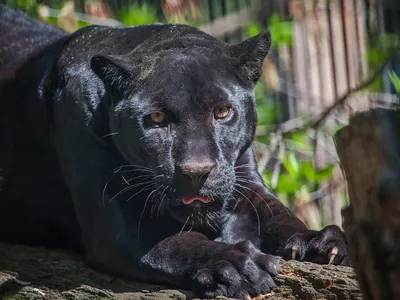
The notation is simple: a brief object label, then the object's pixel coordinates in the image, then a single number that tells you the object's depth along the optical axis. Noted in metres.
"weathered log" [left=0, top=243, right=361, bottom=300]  6.59
